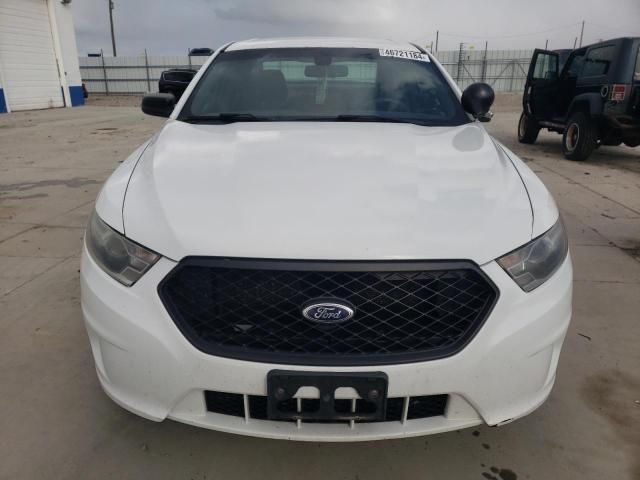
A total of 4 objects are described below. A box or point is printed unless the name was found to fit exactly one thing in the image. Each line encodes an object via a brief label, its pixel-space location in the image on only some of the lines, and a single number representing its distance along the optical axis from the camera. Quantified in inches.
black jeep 272.1
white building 636.7
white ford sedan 55.2
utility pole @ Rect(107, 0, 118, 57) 1479.8
